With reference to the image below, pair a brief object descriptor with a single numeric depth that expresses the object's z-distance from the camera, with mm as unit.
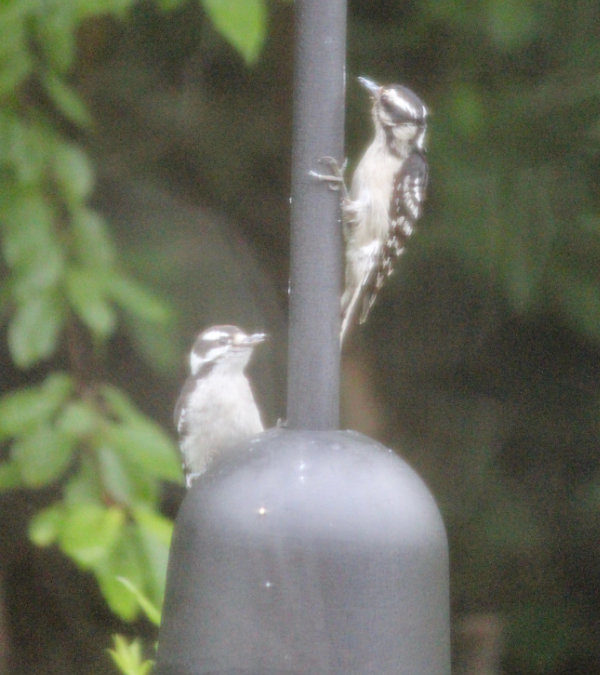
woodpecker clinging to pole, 5164
